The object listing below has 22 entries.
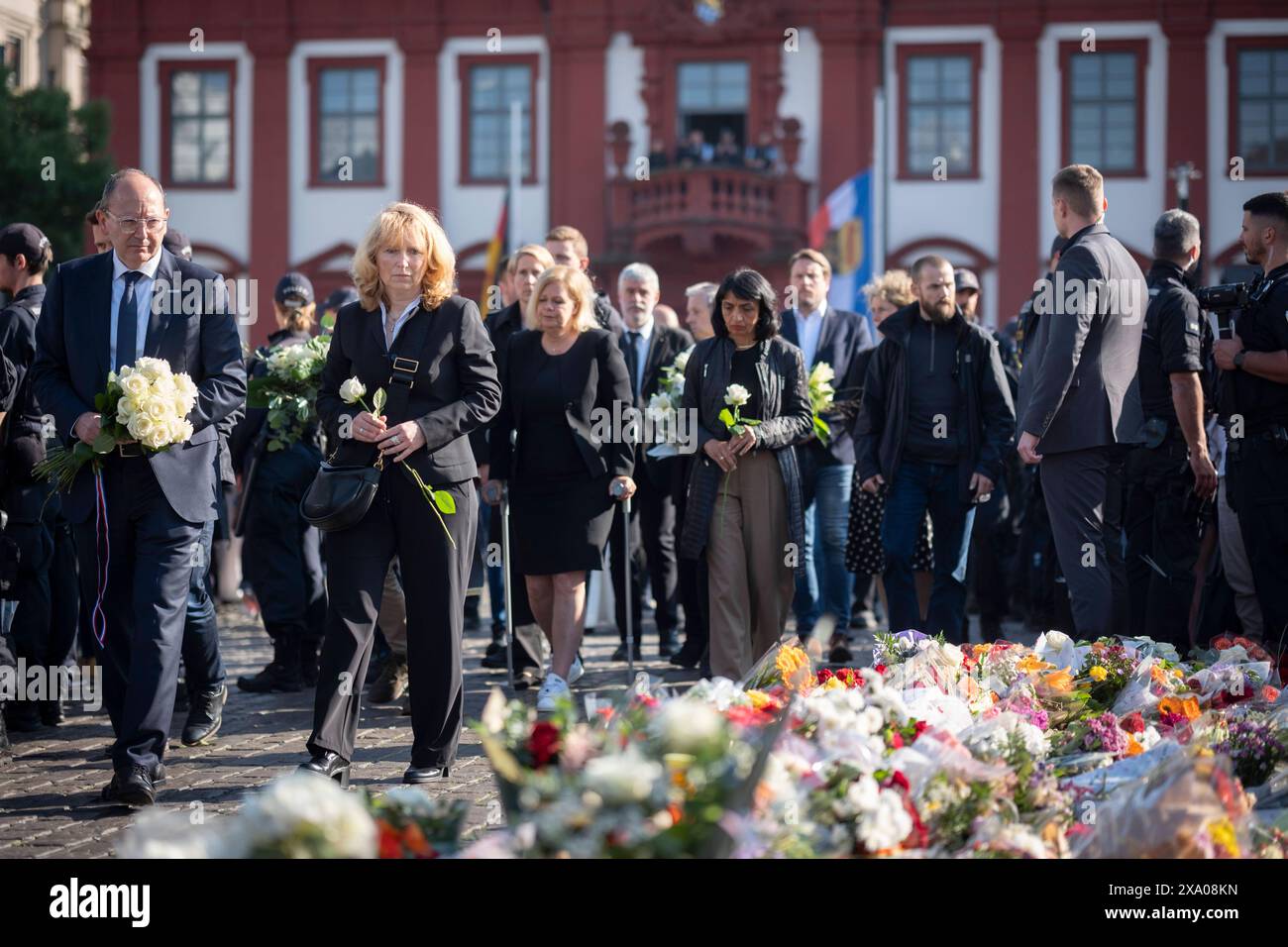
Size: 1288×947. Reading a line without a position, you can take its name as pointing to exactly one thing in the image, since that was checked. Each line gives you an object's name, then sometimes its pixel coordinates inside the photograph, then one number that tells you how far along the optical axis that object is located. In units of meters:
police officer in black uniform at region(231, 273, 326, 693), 8.59
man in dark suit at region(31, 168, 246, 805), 5.85
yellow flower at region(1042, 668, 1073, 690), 5.62
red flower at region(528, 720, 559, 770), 3.06
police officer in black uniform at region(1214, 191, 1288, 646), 7.05
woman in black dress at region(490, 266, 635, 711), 7.66
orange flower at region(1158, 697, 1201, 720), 5.29
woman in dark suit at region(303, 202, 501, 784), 5.95
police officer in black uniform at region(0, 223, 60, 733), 7.25
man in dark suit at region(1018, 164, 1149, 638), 7.12
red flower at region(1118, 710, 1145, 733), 5.14
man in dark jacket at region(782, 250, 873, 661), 9.36
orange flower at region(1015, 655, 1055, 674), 5.84
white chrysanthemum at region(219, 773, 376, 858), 2.62
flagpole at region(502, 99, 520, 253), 22.73
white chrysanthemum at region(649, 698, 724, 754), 2.81
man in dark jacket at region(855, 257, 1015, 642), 8.35
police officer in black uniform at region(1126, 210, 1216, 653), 7.84
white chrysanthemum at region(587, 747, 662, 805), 2.71
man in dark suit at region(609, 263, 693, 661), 9.75
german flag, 21.19
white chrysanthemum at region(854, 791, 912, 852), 3.29
